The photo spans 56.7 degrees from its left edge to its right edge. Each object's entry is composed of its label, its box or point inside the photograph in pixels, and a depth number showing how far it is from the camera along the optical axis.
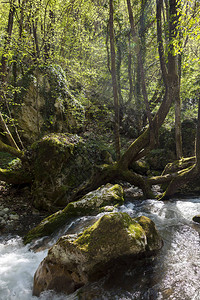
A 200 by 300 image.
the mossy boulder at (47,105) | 10.66
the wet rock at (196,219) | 5.33
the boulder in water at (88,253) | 3.04
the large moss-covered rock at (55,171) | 7.08
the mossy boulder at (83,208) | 5.24
